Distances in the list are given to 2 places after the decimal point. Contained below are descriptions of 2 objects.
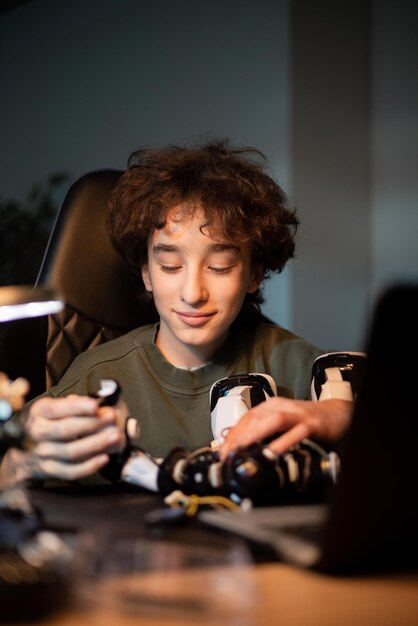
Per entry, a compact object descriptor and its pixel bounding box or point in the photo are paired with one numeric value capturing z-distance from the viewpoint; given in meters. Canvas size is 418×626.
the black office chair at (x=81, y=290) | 1.51
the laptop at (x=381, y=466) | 0.46
